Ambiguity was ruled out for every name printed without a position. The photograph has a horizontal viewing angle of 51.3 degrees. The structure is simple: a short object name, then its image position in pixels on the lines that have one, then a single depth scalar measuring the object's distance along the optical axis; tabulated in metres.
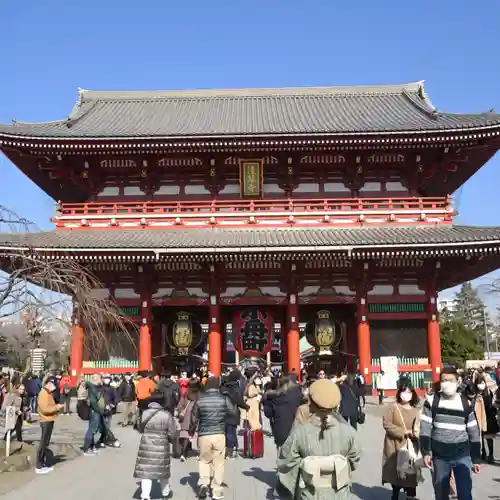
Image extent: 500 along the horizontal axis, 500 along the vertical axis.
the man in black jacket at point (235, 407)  9.73
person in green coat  4.21
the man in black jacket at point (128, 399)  15.24
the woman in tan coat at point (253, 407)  10.25
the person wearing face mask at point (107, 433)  11.55
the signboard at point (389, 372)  18.81
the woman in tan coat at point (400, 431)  6.59
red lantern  21.17
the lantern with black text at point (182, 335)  20.81
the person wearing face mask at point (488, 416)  9.75
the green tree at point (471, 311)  69.31
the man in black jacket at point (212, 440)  7.61
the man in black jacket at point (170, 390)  11.57
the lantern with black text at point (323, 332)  20.59
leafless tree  9.03
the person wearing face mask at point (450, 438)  5.90
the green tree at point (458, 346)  43.38
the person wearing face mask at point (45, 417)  9.18
